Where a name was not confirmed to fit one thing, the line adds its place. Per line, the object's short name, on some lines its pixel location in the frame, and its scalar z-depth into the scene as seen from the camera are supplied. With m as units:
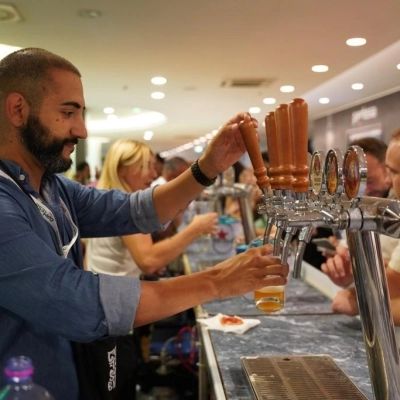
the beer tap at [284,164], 0.99
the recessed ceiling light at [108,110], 10.13
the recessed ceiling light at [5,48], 5.02
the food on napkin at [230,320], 1.86
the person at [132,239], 2.46
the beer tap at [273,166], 1.03
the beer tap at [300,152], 0.97
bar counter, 1.40
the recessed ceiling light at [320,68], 5.86
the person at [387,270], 1.53
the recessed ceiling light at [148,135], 15.05
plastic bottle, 0.75
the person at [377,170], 3.05
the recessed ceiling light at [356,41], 4.61
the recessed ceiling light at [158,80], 6.56
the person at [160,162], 5.84
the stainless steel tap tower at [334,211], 0.92
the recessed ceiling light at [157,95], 7.79
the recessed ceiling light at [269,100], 8.24
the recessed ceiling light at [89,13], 3.75
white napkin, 1.81
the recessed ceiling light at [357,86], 7.35
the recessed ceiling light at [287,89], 7.34
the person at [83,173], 7.62
